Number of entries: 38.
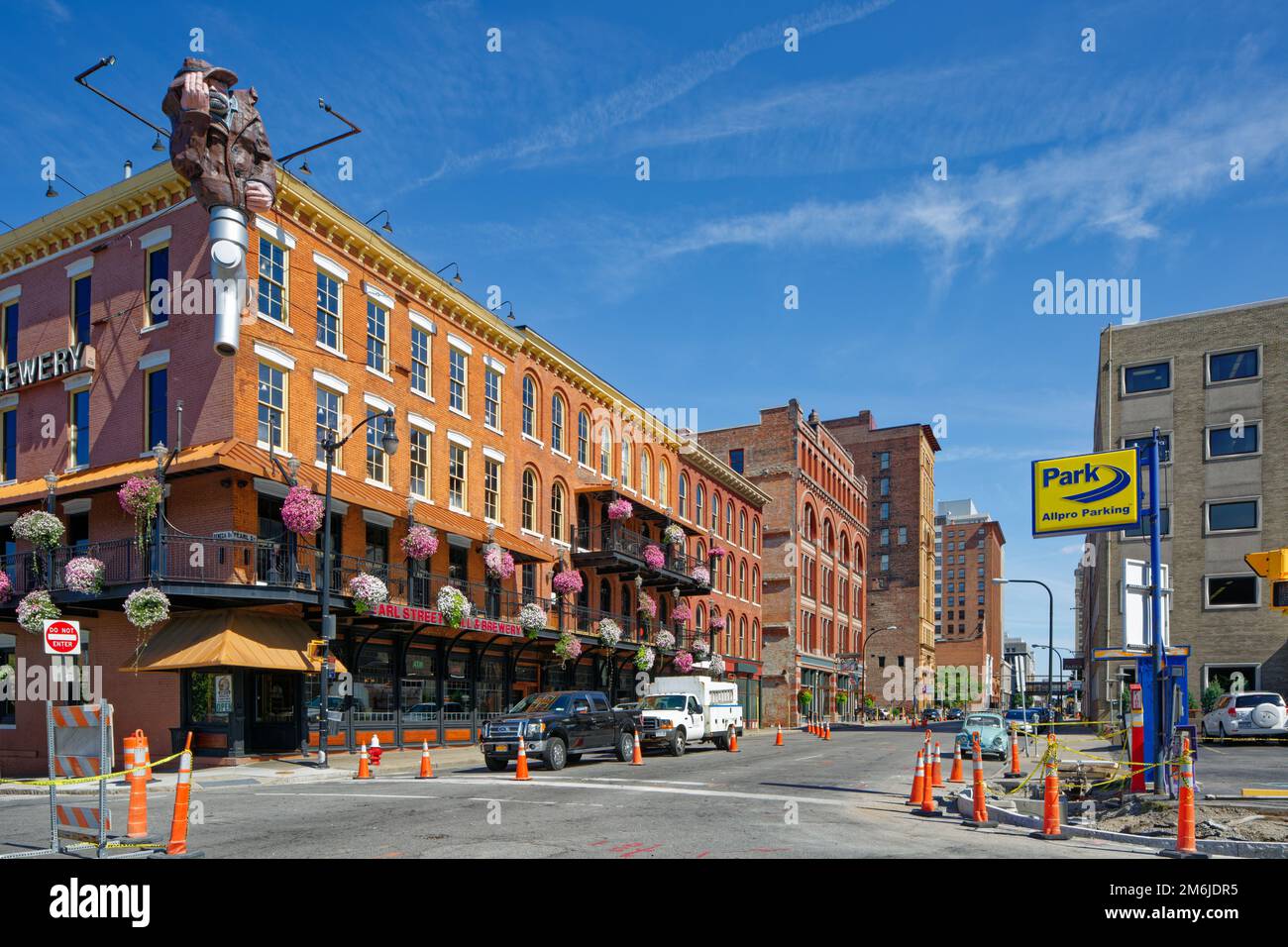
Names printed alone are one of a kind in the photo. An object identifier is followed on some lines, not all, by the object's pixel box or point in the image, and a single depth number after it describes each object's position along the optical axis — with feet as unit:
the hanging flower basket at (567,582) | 134.82
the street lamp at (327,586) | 85.46
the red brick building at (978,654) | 509.35
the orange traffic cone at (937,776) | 66.85
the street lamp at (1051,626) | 169.27
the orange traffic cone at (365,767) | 75.97
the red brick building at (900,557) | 362.53
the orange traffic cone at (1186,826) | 39.40
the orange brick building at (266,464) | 91.04
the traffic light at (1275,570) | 62.85
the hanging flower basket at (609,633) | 143.43
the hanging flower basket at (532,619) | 123.34
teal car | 108.70
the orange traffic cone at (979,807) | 50.24
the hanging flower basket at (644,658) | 157.89
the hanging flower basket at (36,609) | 93.61
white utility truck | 103.09
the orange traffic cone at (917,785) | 59.00
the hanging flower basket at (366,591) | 95.50
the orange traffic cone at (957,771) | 74.83
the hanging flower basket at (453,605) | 107.96
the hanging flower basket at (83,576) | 88.89
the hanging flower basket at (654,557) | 154.30
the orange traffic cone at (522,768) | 72.13
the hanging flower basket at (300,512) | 89.35
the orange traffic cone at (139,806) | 39.52
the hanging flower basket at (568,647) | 132.67
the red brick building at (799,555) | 235.24
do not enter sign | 44.29
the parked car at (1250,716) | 121.70
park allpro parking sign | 64.13
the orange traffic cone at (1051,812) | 45.44
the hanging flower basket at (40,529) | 96.22
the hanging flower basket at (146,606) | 85.15
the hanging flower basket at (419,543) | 106.22
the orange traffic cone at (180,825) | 37.24
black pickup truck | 79.66
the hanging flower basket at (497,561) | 120.06
